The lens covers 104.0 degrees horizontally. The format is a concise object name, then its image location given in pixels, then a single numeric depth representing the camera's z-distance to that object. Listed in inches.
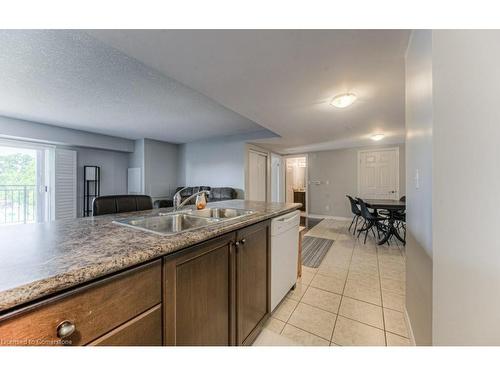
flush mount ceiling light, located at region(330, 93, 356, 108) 84.8
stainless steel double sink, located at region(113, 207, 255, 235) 52.1
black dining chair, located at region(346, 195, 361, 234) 160.9
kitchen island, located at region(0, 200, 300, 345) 19.1
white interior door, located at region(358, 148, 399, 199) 201.6
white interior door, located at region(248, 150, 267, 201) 199.0
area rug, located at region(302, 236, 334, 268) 108.4
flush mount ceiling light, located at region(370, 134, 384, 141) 155.6
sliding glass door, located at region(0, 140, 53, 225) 147.9
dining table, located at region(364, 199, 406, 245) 131.1
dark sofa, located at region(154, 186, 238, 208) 183.9
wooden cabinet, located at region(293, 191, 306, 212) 277.3
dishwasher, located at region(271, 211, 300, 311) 62.1
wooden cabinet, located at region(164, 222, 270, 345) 31.8
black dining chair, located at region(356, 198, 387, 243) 140.7
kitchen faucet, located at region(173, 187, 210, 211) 67.7
